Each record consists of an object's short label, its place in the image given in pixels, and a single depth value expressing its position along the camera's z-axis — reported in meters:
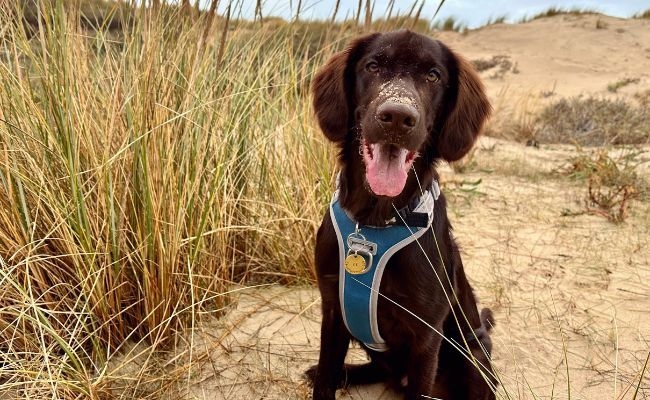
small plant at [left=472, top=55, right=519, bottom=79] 16.88
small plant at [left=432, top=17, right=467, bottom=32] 24.15
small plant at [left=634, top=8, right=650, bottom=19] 23.36
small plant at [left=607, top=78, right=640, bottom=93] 12.66
